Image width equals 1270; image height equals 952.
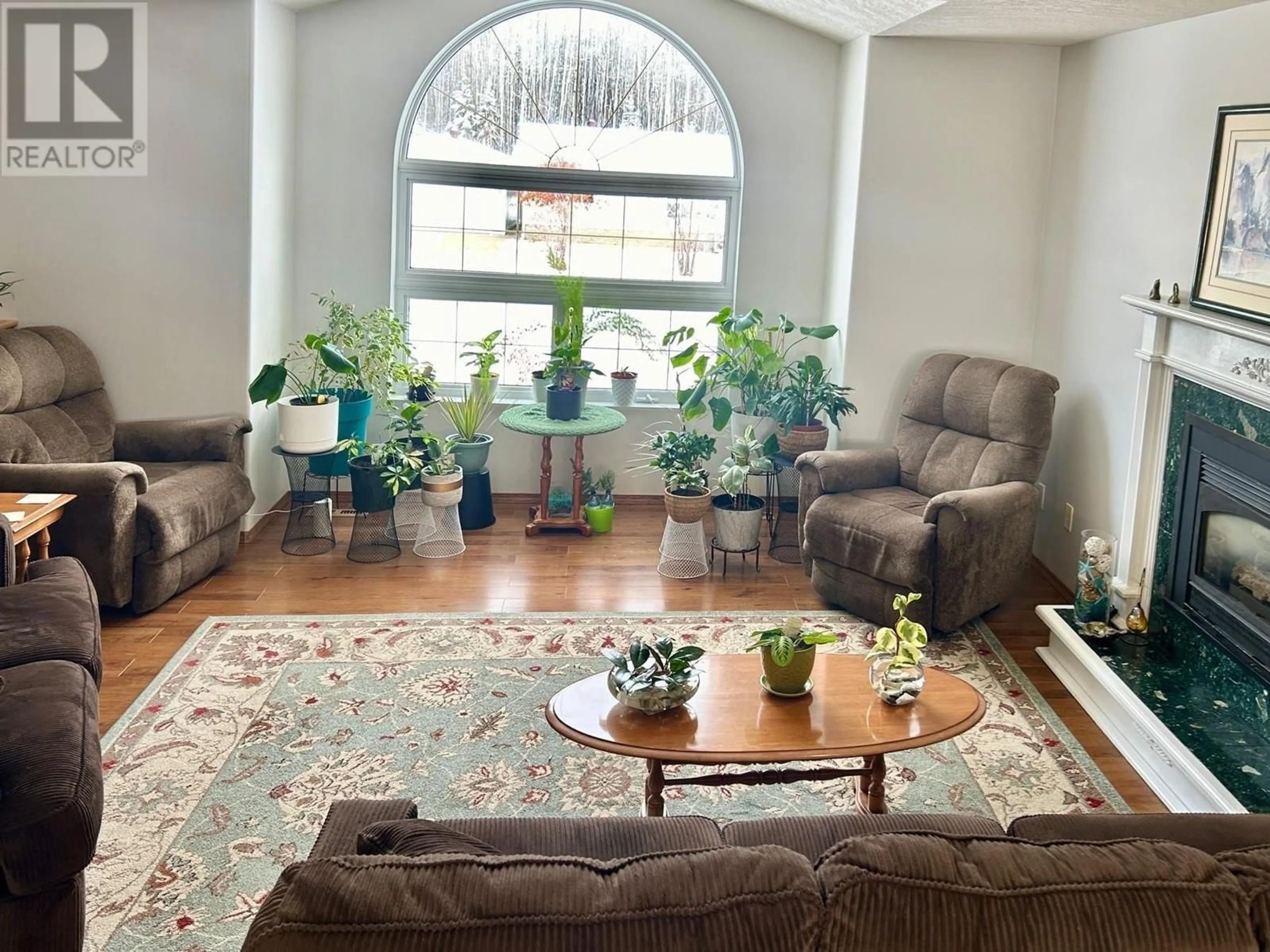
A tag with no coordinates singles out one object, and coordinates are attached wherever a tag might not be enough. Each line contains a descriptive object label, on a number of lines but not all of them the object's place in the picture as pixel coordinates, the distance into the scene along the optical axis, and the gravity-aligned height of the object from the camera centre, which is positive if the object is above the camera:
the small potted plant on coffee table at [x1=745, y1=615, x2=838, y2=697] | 3.05 -0.91
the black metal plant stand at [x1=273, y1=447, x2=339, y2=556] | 5.52 -1.18
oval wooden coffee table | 2.83 -1.05
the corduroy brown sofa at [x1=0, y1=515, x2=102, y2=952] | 2.39 -1.08
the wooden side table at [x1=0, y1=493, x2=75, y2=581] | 4.03 -0.93
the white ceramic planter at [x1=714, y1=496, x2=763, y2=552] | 5.37 -1.07
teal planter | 5.65 -0.70
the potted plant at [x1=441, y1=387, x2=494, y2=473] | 5.87 -0.81
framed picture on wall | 3.73 +0.26
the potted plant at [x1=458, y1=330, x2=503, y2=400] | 6.02 -0.48
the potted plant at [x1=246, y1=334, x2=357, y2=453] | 5.27 -0.63
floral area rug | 3.02 -1.43
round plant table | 5.71 -0.72
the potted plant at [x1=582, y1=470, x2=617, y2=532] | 5.92 -1.10
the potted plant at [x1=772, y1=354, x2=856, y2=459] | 5.62 -0.57
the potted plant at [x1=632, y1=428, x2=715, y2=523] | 5.34 -0.84
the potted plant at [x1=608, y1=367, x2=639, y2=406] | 6.25 -0.57
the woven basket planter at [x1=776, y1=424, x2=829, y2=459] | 5.65 -0.71
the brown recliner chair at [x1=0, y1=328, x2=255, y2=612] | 4.46 -0.87
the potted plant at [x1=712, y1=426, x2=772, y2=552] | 5.31 -0.99
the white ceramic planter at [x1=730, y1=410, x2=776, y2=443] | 5.84 -0.69
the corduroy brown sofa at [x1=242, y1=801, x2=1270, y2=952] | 1.44 -0.74
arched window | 6.11 +0.40
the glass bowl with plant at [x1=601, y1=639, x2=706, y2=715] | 2.95 -0.96
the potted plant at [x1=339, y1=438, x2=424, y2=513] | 5.41 -0.91
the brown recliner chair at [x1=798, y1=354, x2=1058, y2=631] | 4.56 -0.83
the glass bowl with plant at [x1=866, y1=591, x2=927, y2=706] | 3.08 -0.94
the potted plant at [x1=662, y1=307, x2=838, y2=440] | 5.76 -0.43
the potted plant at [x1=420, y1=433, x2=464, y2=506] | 5.49 -0.94
